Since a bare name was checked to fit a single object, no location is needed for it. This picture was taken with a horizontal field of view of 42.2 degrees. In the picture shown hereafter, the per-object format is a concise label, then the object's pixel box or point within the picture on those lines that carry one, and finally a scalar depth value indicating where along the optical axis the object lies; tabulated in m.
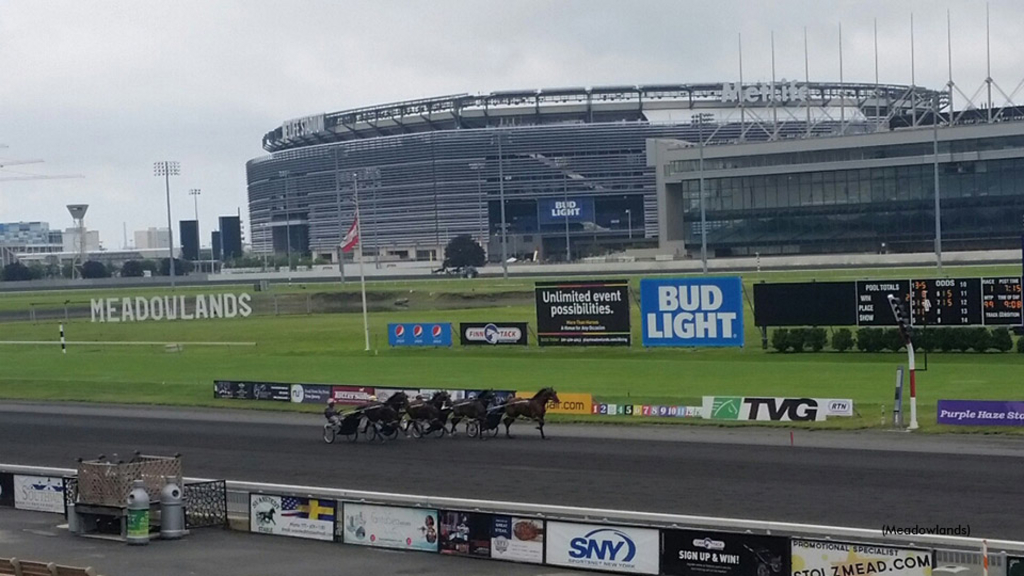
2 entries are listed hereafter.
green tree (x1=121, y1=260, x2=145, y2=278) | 180.25
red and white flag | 69.50
